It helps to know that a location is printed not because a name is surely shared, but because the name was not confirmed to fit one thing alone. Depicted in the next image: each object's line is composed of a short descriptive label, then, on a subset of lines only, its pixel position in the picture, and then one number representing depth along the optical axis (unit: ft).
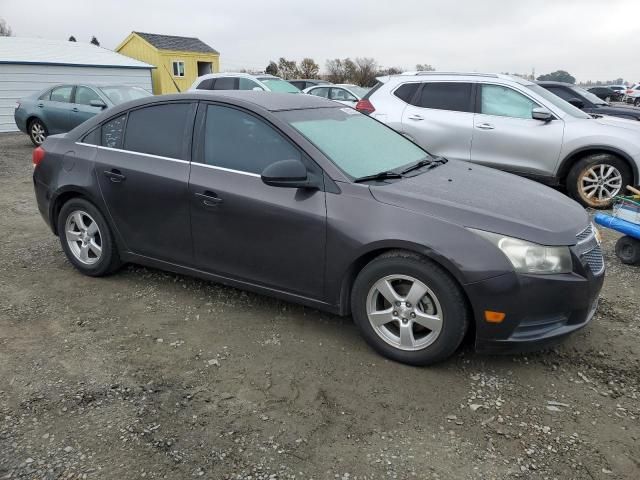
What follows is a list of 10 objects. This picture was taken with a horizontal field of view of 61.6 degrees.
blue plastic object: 16.26
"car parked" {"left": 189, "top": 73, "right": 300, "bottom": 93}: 44.42
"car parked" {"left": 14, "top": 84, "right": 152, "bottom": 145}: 38.91
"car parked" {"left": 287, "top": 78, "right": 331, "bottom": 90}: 71.46
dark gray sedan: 10.09
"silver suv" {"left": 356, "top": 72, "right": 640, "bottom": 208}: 23.20
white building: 58.85
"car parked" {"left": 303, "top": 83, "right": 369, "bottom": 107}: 55.06
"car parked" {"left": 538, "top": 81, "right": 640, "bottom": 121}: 33.45
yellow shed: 106.01
